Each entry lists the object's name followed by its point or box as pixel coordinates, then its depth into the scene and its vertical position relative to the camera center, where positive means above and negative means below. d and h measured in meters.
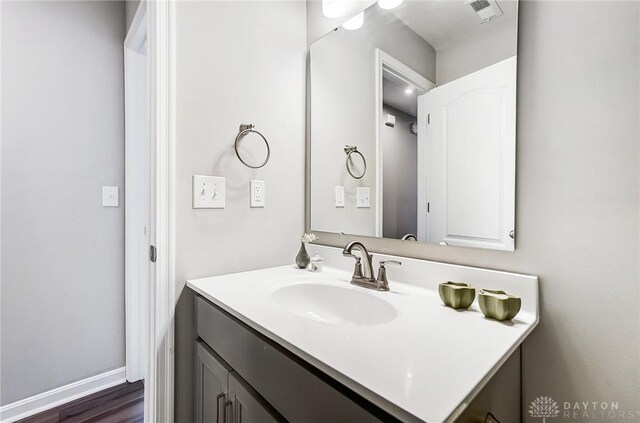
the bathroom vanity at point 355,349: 0.47 -0.27
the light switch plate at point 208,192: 1.09 +0.06
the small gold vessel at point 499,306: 0.70 -0.23
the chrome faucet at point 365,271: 1.02 -0.22
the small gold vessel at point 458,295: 0.78 -0.23
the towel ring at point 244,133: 1.17 +0.30
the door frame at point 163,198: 1.02 +0.03
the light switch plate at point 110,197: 1.69 +0.06
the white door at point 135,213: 1.73 -0.03
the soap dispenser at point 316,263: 1.24 -0.23
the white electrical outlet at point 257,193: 1.25 +0.07
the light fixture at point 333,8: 1.29 +0.89
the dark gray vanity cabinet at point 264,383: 0.51 -0.37
